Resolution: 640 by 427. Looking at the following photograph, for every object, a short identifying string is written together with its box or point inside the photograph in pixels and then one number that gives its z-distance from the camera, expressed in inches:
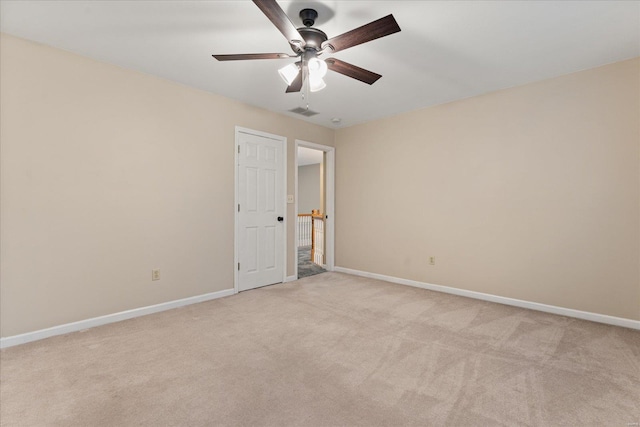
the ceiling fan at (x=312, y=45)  69.3
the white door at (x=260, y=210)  160.2
